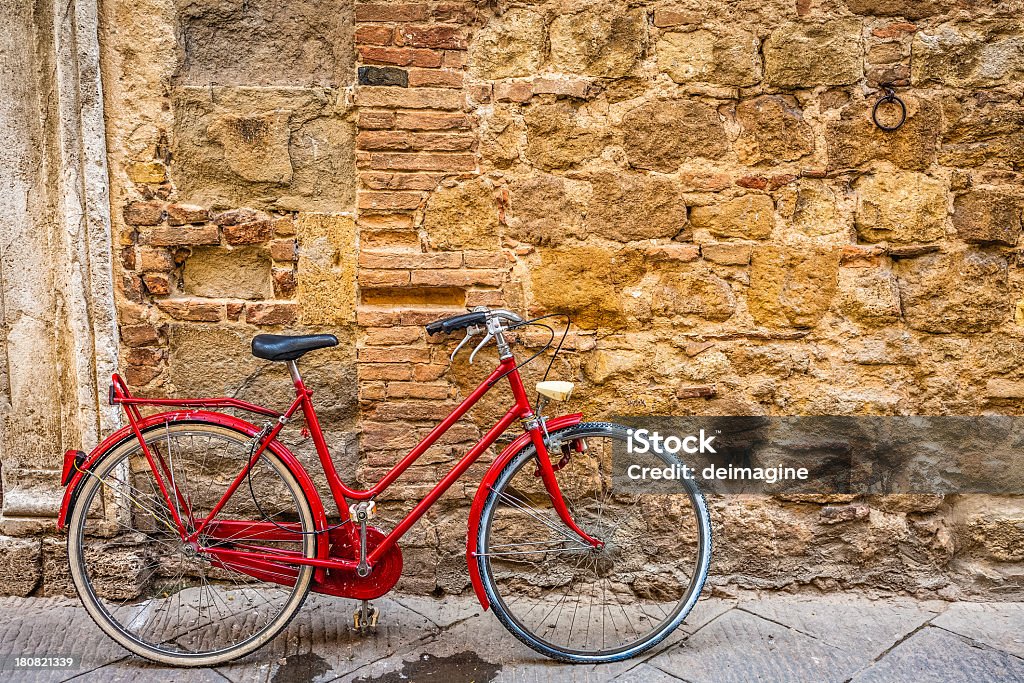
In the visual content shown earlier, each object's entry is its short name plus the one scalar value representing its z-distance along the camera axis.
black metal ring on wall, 3.03
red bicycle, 2.77
